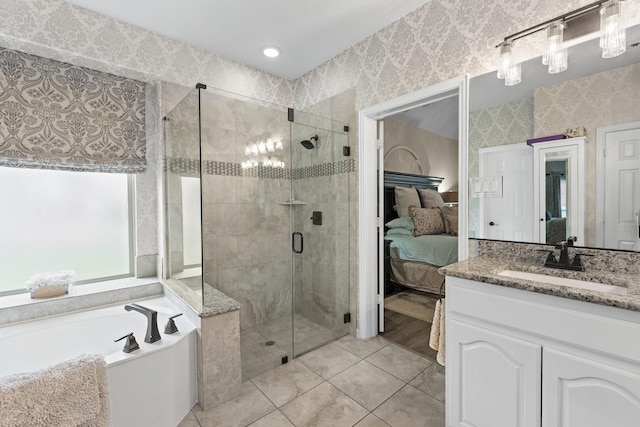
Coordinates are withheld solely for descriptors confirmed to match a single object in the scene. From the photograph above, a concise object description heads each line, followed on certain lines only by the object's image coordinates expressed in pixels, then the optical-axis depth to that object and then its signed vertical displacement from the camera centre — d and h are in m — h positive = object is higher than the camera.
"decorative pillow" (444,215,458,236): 3.90 -0.21
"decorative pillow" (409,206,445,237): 3.74 -0.19
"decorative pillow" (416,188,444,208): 4.33 +0.13
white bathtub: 1.47 -0.90
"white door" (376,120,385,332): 2.65 -0.07
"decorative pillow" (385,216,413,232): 3.84 -0.22
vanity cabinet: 0.99 -0.63
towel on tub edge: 1.08 -0.76
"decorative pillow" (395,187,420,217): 4.06 +0.11
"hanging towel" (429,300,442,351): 1.83 -0.81
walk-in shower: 2.22 -0.06
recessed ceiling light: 2.61 +1.49
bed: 3.42 -0.57
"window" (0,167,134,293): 2.13 -0.11
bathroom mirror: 1.35 +0.38
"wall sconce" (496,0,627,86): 1.33 +0.87
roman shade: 1.99 +0.73
